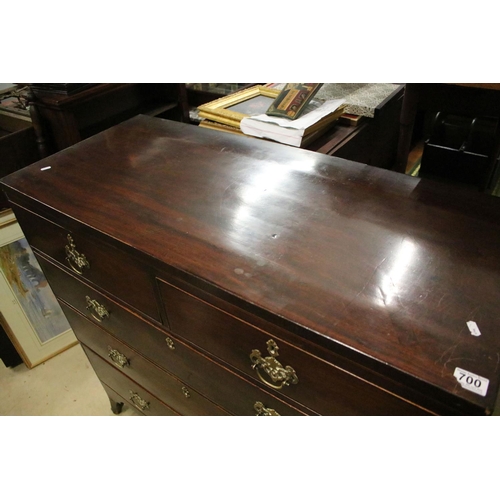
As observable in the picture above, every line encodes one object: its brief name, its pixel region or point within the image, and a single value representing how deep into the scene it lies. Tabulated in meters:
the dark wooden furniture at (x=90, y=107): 1.23
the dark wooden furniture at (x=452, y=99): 0.81
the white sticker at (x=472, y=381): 0.43
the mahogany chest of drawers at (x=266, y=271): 0.50
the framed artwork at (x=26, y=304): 1.38
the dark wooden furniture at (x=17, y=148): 1.25
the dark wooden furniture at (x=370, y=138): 1.13
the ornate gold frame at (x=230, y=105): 1.15
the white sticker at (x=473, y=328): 0.49
